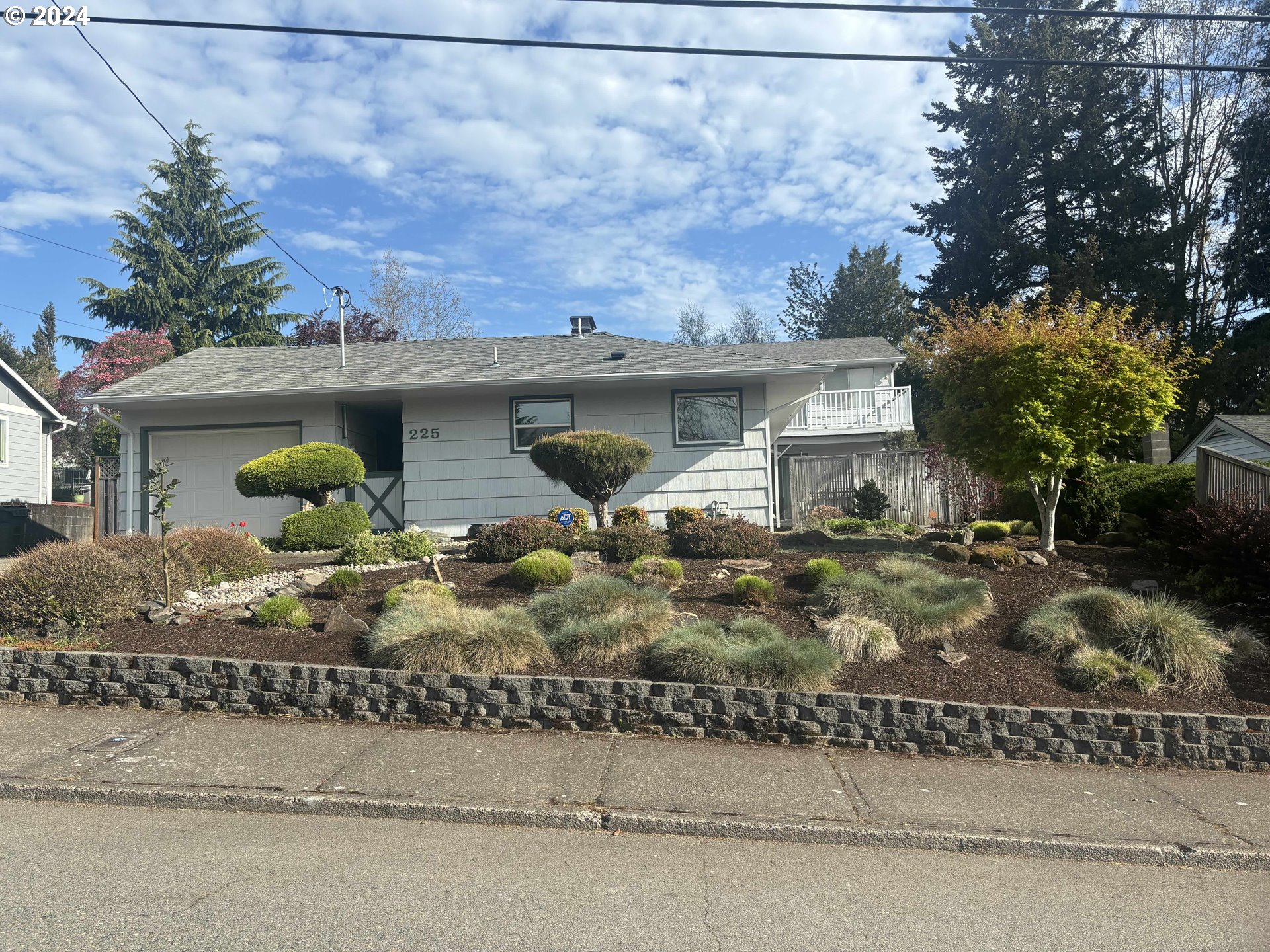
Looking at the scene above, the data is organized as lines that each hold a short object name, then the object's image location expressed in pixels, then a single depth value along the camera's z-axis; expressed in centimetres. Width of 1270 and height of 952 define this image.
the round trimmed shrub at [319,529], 1203
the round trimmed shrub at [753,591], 852
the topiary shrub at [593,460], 1136
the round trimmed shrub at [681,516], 1261
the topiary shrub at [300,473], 1240
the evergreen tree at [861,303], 4547
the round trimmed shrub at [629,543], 1032
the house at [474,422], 1485
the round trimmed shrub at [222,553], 973
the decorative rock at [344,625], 769
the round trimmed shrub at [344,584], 875
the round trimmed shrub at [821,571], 887
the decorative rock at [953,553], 997
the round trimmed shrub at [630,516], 1242
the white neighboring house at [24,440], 2252
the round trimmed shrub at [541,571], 898
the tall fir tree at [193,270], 3425
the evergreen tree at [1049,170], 2892
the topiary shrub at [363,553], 1070
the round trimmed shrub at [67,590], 766
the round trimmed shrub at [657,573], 902
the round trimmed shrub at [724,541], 1028
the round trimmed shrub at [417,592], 807
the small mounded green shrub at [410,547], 1101
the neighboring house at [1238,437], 1410
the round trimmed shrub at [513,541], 1034
